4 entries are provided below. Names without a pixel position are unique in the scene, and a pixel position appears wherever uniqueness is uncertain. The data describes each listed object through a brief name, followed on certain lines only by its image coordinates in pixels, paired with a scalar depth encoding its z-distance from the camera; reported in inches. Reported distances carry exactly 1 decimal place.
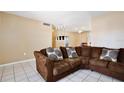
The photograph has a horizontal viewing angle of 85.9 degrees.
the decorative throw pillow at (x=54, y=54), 83.3
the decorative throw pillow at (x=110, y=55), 85.0
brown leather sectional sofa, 65.9
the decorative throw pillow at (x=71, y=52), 101.4
